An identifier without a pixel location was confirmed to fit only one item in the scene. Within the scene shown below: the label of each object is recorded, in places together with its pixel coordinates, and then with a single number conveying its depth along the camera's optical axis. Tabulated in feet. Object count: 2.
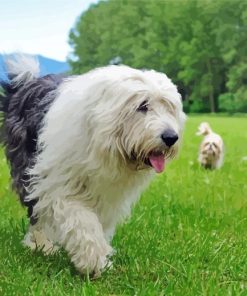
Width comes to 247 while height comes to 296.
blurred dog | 32.01
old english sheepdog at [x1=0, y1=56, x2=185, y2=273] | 13.17
